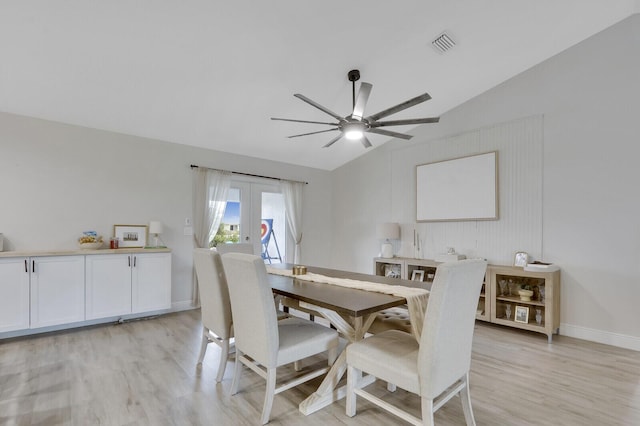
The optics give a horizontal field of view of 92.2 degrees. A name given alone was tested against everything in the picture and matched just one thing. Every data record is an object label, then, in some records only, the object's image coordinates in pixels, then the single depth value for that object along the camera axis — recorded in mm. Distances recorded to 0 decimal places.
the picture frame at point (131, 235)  3979
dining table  1873
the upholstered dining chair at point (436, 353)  1518
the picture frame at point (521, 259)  3699
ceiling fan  2546
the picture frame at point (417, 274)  4535
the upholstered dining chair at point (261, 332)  1857
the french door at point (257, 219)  5043
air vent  3176
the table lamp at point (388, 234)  4996
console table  3346
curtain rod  4546
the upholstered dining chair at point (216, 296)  2375
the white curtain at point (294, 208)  5629
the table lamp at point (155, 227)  4070
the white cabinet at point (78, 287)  3133
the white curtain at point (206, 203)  4566
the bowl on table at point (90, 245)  3606
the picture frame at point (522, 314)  3518
